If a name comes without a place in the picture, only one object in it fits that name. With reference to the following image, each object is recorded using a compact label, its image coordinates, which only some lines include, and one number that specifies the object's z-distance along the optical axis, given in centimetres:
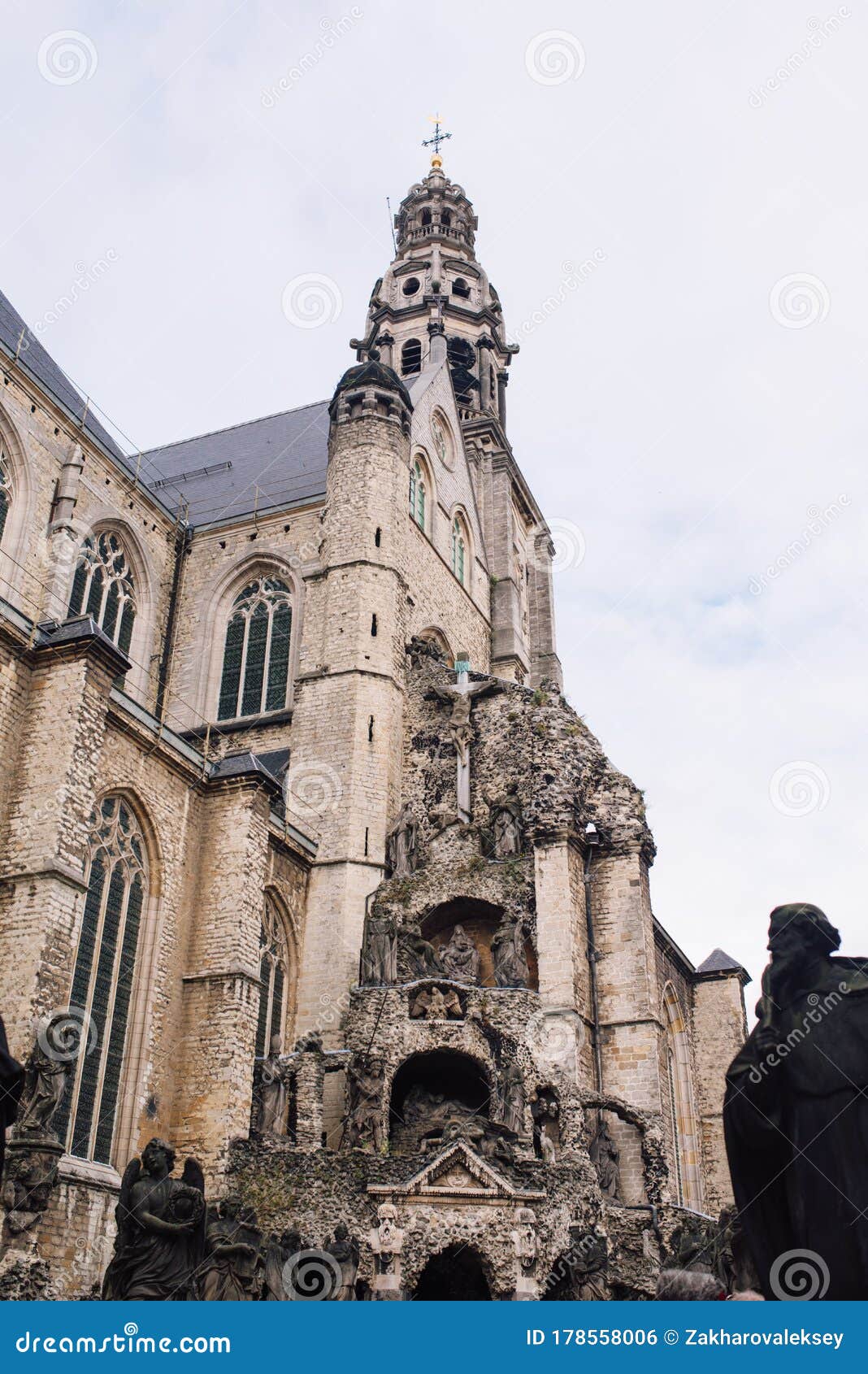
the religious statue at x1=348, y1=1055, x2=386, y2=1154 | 1658
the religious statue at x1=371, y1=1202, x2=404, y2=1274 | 1515
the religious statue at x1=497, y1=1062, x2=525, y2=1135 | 1661
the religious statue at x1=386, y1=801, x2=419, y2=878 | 2086
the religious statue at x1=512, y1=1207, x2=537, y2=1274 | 1512
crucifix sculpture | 2264
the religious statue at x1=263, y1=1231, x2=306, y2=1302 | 1361
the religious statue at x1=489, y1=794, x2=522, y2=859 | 2089
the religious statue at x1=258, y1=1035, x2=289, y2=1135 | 1719
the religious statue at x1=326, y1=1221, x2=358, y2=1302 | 1467
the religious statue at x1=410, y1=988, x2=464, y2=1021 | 1802
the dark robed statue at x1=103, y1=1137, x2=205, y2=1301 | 766
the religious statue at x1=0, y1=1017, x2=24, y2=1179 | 440
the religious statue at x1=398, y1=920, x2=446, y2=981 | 1902
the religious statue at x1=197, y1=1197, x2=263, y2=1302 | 1021
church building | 1502
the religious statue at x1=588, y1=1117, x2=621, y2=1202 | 1761
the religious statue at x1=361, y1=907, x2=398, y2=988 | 1859
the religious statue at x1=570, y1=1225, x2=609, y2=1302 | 1537
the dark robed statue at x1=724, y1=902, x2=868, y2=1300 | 375
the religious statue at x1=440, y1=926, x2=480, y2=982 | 1955
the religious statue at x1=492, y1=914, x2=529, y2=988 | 1900
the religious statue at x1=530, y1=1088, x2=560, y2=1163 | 1720
